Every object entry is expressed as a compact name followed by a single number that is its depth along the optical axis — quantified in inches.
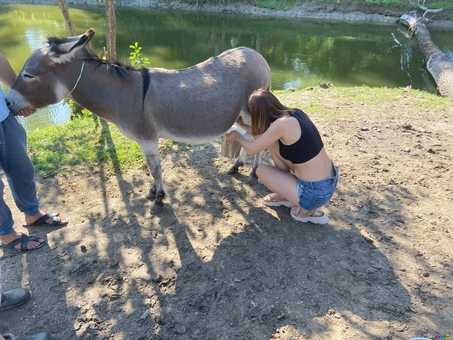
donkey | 117.0
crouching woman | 113.8
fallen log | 350.5
